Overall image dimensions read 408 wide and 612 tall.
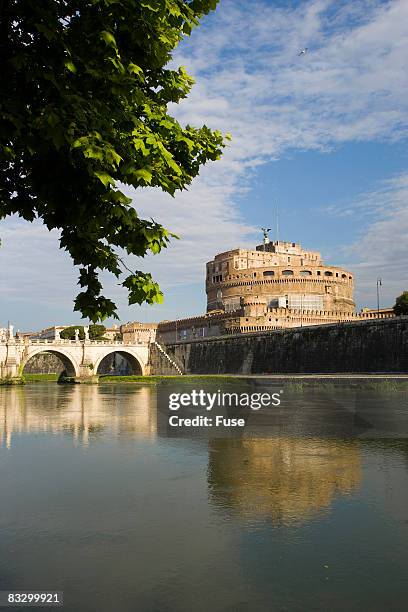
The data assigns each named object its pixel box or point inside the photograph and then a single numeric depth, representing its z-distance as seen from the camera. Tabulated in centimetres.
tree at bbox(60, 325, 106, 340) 14051
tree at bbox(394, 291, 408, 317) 8669
